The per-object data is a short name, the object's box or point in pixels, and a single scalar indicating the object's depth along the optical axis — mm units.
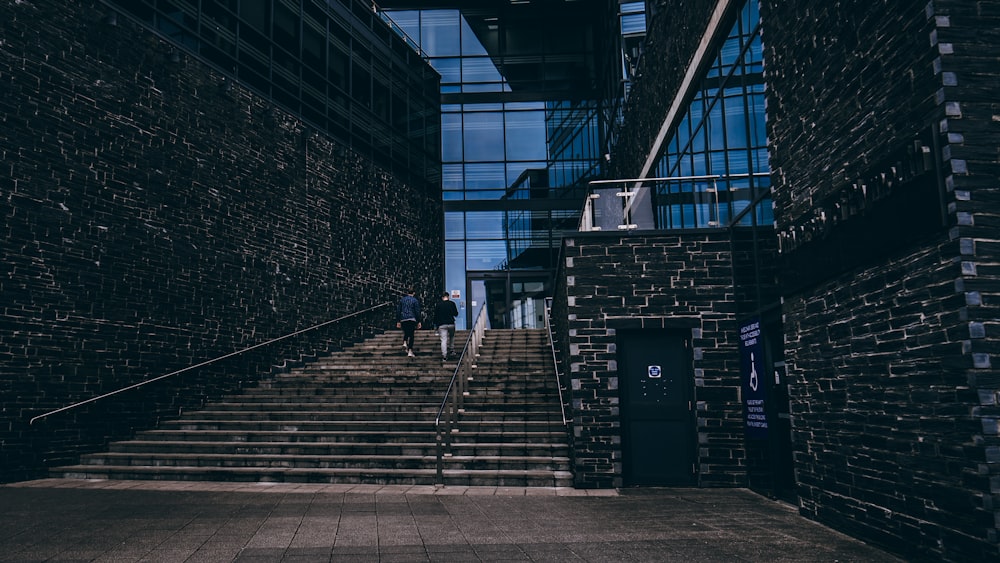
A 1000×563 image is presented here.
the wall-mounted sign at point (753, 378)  9672
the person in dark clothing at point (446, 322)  15867
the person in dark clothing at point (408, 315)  16297
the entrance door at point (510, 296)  24609
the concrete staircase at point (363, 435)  11016
